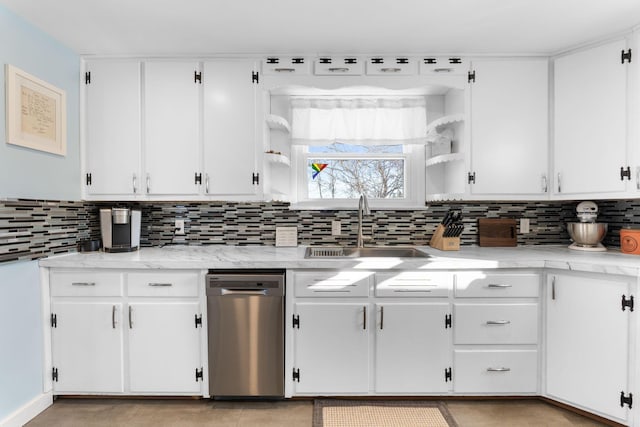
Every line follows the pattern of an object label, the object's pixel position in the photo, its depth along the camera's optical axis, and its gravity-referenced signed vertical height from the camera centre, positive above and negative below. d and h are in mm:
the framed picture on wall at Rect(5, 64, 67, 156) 1886 +569
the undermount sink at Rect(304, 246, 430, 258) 2639 -318
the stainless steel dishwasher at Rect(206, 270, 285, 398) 2078 -727
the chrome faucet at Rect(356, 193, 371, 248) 2584 -12
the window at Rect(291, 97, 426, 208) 2746 +468
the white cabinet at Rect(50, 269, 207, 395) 2125 -691
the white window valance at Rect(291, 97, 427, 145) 2742 +687
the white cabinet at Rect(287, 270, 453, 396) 2113 -712
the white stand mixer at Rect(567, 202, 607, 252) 2445 -146
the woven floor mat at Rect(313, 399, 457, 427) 1968 -1181
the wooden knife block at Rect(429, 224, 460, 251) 2510 -242
